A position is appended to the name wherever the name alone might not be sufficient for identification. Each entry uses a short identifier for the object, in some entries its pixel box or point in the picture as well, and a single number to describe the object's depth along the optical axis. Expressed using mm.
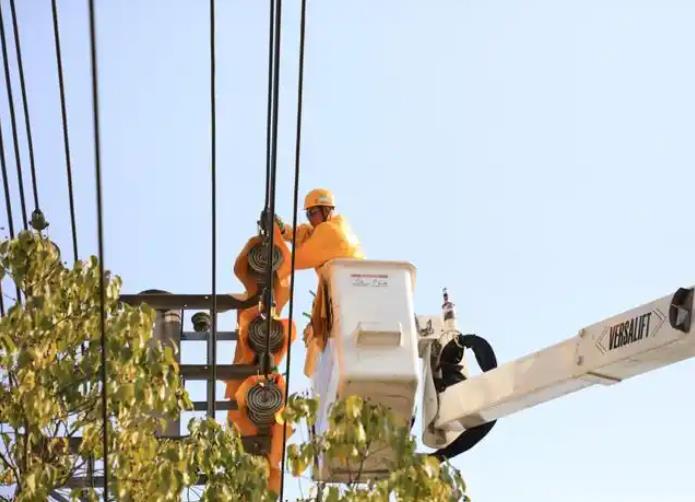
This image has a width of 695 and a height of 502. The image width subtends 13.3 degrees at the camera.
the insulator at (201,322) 19166
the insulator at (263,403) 17751
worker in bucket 17966
